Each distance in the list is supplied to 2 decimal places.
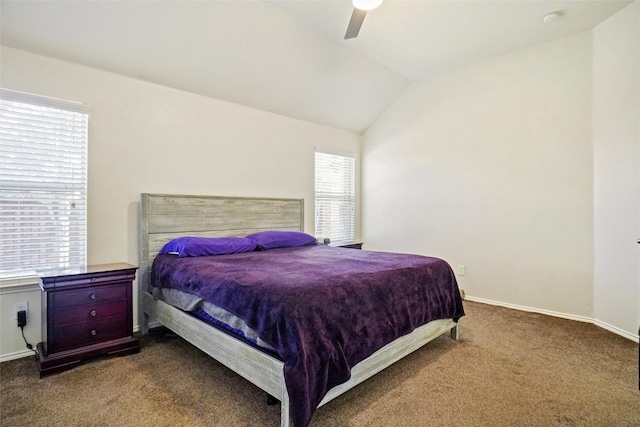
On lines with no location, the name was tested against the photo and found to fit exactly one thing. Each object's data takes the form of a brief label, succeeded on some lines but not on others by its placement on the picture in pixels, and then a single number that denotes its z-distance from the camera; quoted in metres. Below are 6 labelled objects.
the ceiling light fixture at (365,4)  2.12
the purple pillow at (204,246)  2.83
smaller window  4.75
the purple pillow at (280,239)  3.47
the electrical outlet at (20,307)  2.45
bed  1.57
